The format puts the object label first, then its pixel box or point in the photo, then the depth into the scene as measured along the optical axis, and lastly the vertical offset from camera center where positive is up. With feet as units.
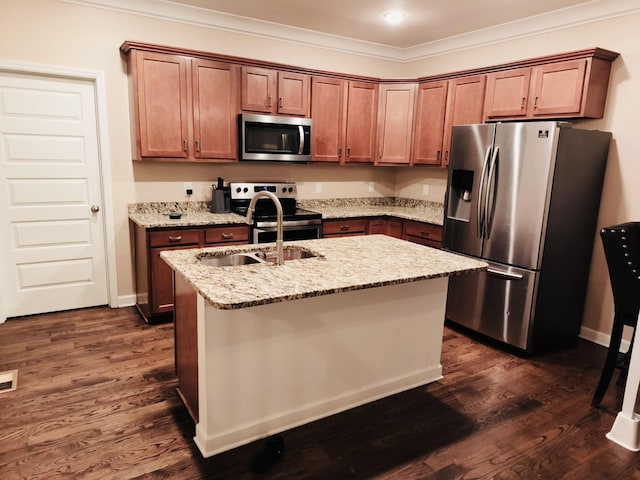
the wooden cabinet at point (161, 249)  11.77 -2.38
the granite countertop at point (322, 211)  12.32 -1.49
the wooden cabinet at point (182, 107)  11.96 +1.60
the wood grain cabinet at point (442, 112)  13.38 +1.92
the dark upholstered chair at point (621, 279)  8.08 -1.90
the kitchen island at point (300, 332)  6.61 -2.83
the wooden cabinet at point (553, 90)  10.71 +2.21
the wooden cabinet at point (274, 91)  13.33 +2.34
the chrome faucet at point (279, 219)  7.18 -0.89
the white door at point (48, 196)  11.62 -1.02
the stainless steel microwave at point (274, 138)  13.34 +0.89
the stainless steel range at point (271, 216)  13.12 -1.52
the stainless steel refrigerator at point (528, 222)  10.29 -1.19
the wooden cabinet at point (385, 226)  15.37 -2.00
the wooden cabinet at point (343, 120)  14.83 +1.69
